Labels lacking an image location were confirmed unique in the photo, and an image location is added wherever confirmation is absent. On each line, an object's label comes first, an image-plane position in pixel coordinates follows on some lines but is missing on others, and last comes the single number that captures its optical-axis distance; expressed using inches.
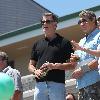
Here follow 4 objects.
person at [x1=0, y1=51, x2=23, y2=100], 342.5
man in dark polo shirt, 309.7
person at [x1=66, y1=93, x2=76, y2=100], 382.8
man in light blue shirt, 287.2
